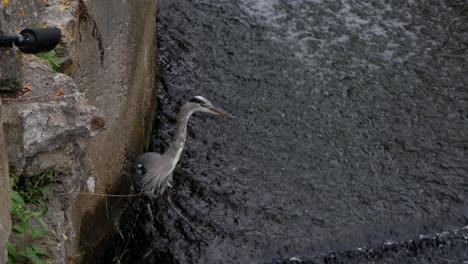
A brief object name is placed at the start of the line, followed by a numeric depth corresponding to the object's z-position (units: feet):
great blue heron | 35.55
